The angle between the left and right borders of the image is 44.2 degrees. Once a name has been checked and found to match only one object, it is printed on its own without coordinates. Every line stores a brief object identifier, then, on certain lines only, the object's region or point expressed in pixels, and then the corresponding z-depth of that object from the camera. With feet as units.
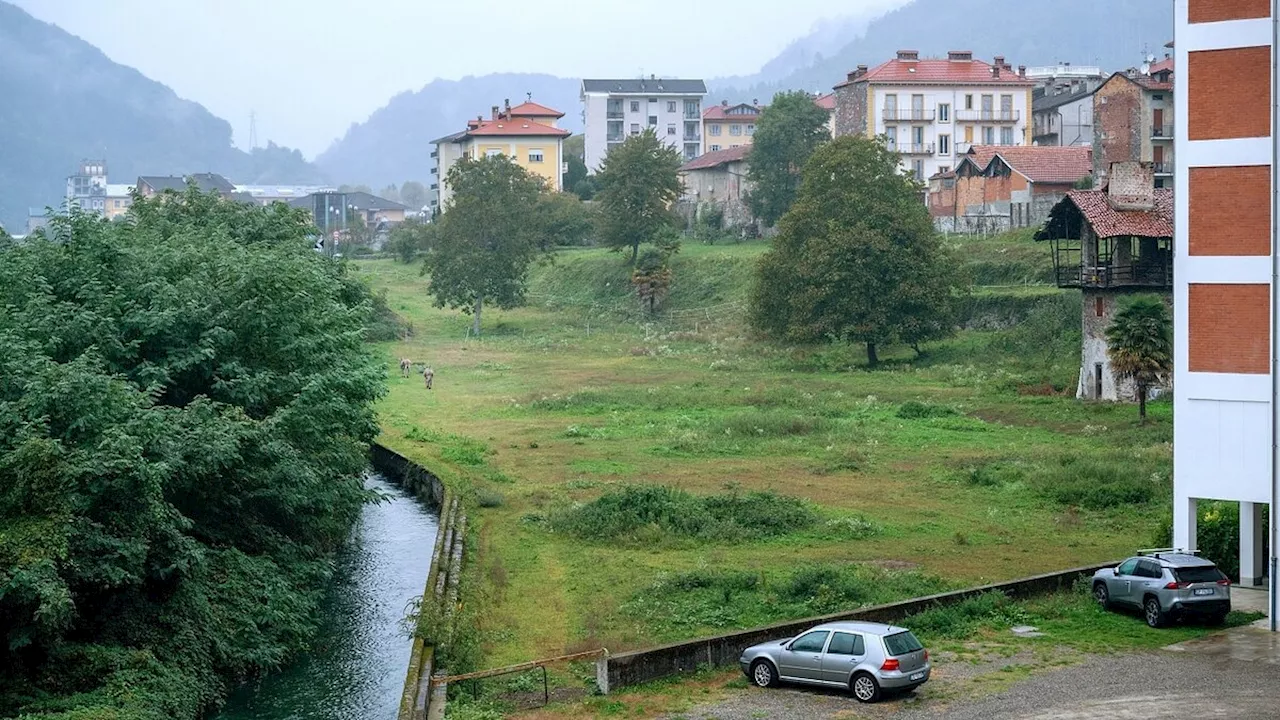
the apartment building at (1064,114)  418.31
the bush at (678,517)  139.23
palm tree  187.32
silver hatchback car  84.02
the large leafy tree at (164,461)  91.15
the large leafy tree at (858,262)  267.80
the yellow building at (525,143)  529.45
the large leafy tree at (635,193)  382.63
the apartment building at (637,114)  580.30
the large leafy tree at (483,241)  362.74
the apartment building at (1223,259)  104.99
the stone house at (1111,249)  204.44
